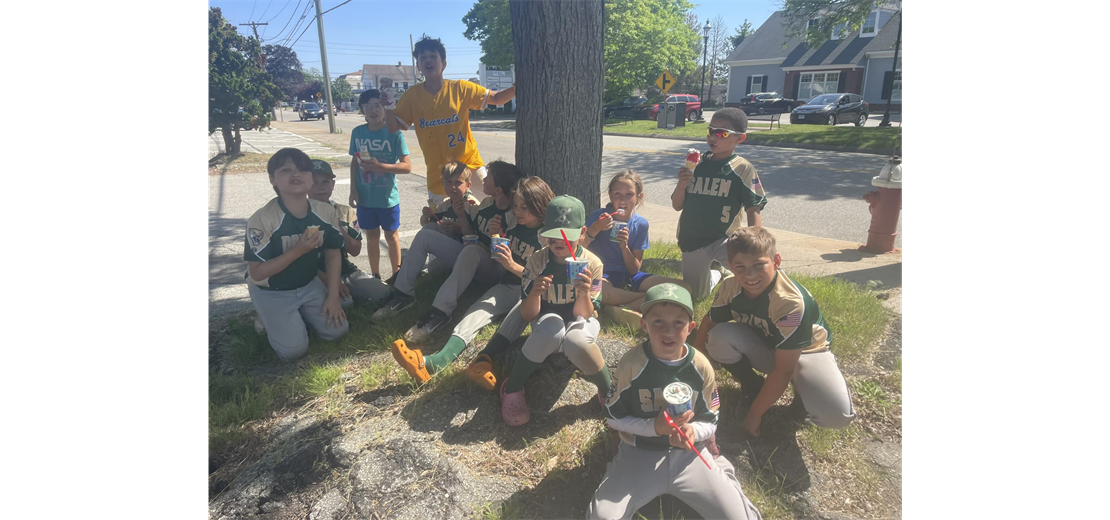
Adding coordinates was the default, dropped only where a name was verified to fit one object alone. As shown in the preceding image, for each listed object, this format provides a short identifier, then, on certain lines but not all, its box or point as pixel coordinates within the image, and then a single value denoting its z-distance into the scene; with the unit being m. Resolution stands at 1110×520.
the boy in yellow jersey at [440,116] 4.61
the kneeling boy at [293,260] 3.50
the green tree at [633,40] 35.84
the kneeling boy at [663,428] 2.21
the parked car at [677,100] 28.69
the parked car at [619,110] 31.62
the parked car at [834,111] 23.20
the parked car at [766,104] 34.03
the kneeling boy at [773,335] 2.55
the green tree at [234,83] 13.73
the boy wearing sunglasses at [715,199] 3.81
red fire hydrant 5.29
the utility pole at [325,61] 24.62
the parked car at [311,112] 47.04
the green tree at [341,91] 75.31
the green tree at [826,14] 20.20
